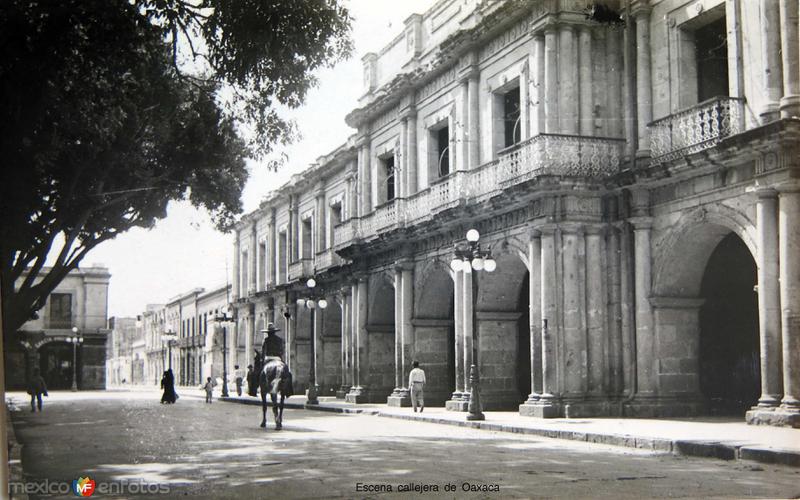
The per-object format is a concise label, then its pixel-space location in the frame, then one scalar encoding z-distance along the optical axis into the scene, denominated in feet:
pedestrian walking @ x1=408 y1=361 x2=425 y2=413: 68.23
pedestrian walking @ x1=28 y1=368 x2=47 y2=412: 68.13
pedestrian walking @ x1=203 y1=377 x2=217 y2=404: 98.22
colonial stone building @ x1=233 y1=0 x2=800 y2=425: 46.44
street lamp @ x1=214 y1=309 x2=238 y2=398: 104.47
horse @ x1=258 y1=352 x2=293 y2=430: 50.72
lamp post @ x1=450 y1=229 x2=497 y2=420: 53.98
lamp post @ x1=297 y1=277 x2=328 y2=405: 83.13
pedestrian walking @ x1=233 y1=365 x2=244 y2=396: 112.43
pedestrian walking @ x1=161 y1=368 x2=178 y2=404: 91.35
